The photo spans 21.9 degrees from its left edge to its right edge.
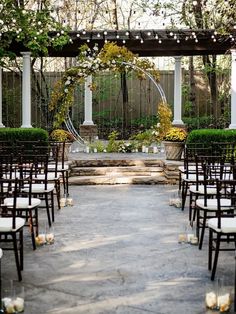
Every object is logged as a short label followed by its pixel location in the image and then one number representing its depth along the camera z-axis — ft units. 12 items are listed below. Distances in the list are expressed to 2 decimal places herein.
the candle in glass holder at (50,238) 20.95
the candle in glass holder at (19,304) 13.58
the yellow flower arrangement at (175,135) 39.78
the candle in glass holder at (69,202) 29.53
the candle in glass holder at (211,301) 13.87
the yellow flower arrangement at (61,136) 40.77
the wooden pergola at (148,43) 45.24
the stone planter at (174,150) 39.88
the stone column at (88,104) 53.85
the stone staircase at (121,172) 38.04
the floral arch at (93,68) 45.19
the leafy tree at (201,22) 55.21
